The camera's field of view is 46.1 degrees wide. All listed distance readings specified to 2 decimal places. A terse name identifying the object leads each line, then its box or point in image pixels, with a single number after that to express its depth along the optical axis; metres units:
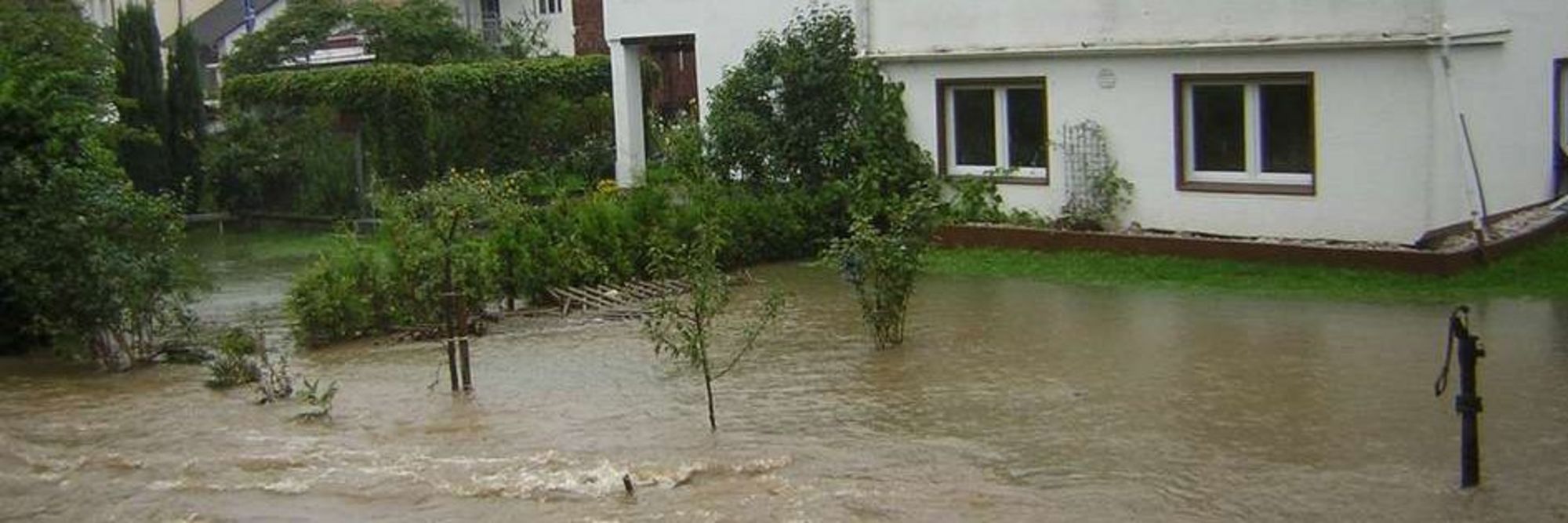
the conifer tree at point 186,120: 34.25
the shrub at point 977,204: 21.83
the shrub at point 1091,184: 20.84
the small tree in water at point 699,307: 12.56
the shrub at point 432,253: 16.95
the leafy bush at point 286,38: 42.81
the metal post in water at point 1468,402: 8.75
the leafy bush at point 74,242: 16.62
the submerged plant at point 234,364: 15.52
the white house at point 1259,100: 18.19
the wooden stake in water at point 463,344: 14.30
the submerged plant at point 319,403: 13.59
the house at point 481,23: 43.06
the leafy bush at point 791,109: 22.67
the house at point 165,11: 59.37
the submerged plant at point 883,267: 14.89
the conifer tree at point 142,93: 33.56
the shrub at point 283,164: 31.77
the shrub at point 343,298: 17.58
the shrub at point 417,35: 40.47
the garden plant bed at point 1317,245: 17.41
